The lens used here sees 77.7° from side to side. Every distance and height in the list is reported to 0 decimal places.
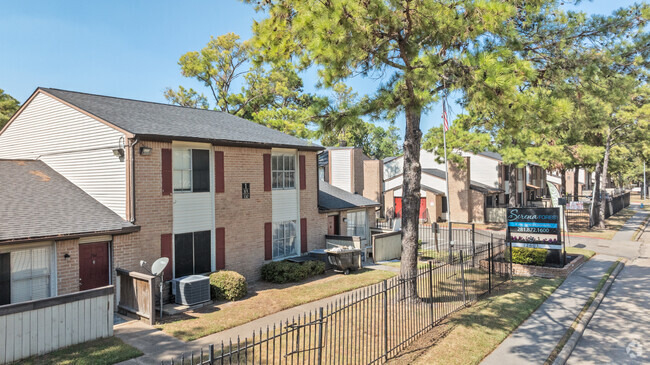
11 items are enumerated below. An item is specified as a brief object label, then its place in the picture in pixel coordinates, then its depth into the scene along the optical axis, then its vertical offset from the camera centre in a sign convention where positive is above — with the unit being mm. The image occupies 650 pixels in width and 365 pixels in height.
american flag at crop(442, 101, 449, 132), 23009 +4805
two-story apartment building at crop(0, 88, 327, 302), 11875 +586
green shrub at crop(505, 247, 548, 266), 17545 -2671
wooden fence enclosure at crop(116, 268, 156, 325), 10914 -2576
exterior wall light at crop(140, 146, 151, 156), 12711 +1680
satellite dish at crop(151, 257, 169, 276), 11617 -1842
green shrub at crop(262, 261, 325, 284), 15474 -2769
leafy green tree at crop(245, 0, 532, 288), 9047 +3965
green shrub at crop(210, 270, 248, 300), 13141 -2784
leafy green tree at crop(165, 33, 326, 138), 38344 +11750
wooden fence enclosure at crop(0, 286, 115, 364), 8367 -2626
